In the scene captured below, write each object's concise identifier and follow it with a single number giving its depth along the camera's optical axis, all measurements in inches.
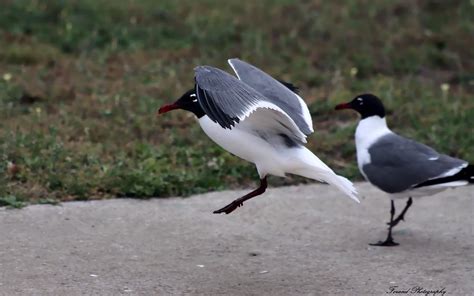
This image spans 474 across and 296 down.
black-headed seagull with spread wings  394.9
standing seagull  473.1
